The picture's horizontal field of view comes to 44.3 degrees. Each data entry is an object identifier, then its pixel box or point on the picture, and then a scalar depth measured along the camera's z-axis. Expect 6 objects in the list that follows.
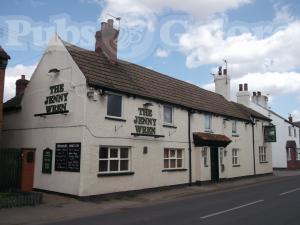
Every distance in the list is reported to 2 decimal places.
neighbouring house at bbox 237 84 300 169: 47.19
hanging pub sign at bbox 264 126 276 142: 34.78
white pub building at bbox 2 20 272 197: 17.59
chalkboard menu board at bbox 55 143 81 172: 17.17
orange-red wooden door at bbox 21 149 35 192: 18.47
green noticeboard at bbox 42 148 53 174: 18.59
